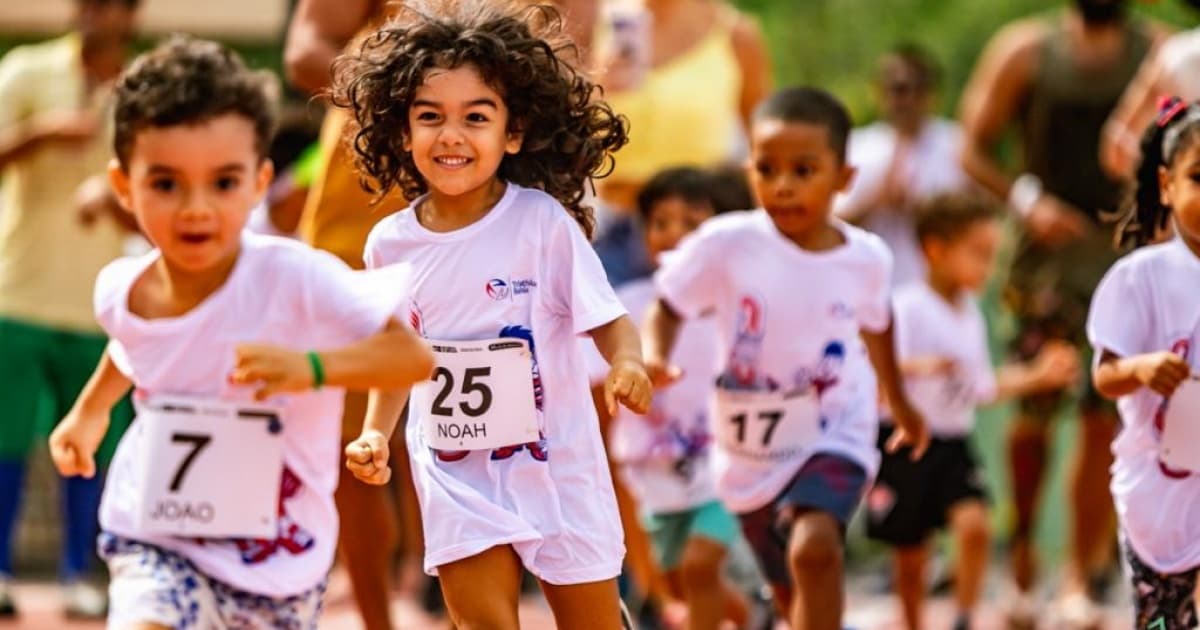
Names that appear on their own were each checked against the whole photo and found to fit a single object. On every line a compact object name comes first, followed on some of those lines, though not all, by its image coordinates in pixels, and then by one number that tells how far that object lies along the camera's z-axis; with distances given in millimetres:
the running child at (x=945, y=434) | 18152
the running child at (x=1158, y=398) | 11644
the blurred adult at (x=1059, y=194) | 18408
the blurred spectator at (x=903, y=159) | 21230
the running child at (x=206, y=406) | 10810
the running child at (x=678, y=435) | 15390
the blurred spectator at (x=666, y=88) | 16531
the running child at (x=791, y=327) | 13288
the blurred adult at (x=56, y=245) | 18333
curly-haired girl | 10375
